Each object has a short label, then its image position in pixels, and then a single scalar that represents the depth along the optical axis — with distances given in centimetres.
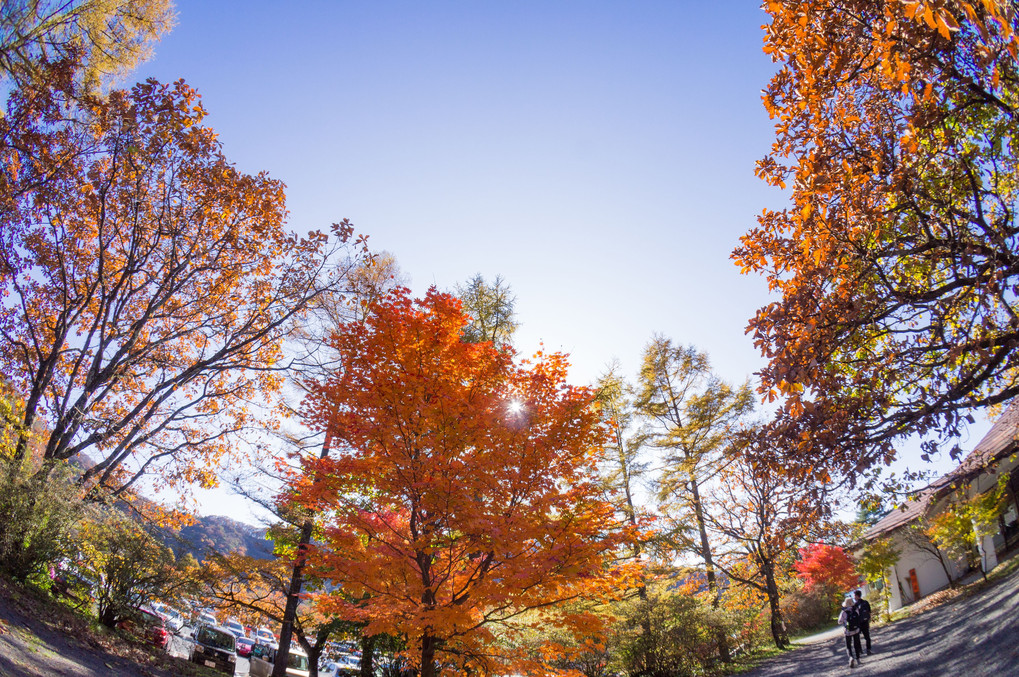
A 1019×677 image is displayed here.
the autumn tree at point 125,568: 951
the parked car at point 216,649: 1656
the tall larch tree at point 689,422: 1571
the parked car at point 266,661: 1806
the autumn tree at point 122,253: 934
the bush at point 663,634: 1158
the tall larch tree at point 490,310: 1408
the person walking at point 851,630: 962
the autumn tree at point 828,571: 2462
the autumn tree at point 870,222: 420
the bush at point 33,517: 767
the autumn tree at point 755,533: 1591
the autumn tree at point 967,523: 1312
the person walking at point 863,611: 977
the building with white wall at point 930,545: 1603
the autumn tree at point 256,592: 1199
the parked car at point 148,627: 1036
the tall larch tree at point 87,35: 991
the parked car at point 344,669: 1398
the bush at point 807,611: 2316
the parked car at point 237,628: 2834
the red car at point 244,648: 2422
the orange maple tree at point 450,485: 651
